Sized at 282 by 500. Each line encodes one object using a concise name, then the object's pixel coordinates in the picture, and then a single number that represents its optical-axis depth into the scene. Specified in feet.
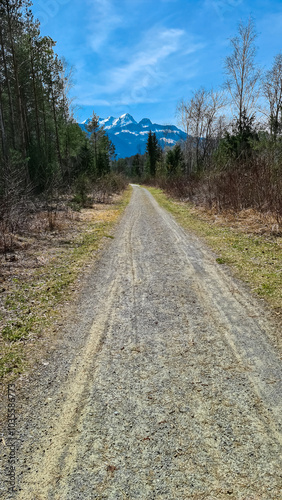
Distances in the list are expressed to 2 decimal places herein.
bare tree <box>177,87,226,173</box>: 118.83
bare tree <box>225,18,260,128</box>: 84.64
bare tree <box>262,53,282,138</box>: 105.89
